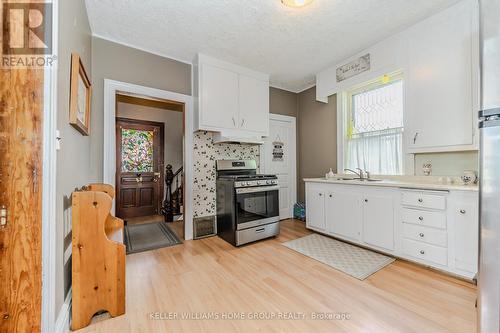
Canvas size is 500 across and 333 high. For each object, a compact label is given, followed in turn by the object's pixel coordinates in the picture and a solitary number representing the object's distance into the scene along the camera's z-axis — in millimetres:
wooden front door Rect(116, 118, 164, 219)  4418
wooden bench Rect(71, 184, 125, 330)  1358
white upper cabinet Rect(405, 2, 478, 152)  1950
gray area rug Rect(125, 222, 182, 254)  2797
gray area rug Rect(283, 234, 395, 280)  2123
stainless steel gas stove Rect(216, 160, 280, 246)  2805
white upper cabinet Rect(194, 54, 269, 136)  2877
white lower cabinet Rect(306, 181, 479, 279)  1843
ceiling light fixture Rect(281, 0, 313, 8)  1900
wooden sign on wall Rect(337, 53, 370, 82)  2766
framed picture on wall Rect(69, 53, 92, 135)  1493
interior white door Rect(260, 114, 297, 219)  4000
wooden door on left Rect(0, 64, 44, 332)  978
